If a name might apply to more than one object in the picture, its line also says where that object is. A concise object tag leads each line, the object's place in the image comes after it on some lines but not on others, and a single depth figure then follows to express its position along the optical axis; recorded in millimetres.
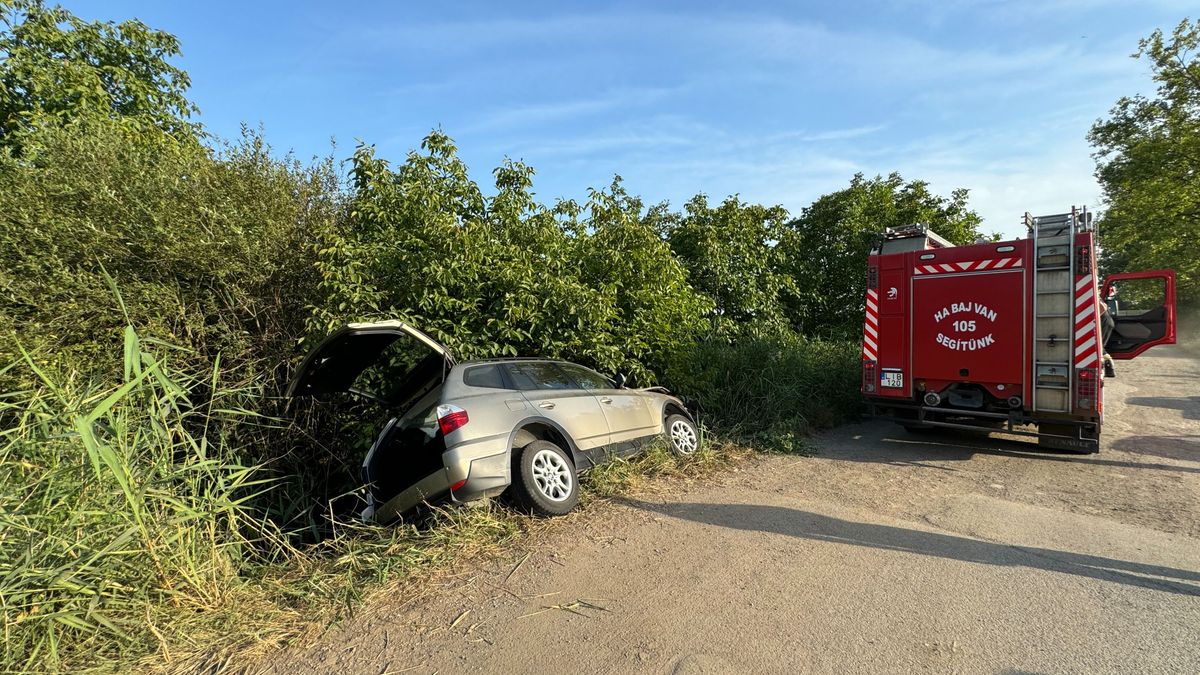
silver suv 4453
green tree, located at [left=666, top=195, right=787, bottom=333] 12336
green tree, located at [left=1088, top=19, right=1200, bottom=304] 18828
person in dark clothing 7976
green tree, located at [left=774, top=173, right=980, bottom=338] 14008
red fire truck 6445
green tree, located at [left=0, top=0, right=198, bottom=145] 9203
